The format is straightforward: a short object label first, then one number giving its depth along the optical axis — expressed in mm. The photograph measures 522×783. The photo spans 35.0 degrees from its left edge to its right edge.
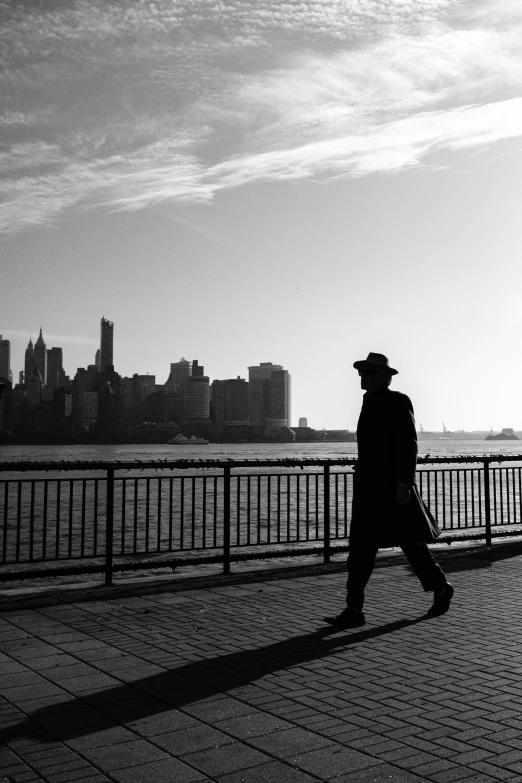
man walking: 6570
